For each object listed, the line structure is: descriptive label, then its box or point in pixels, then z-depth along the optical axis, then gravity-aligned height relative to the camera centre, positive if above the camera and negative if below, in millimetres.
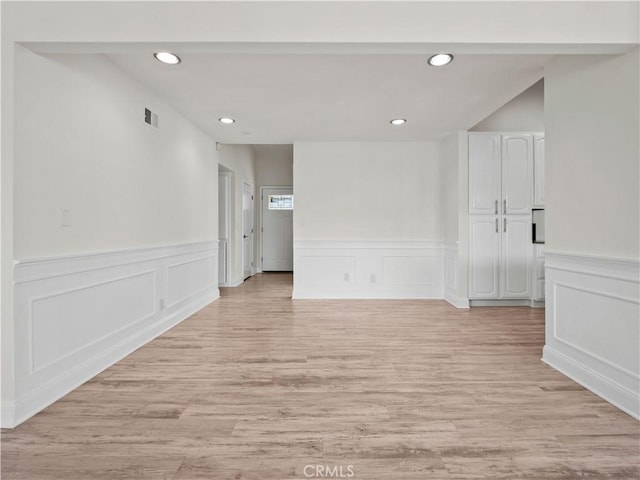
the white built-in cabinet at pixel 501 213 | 4594 +245
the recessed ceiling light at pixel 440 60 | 2588 +1264
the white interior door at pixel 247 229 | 7340 +74
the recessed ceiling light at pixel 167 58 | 2600 +1285
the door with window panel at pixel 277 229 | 8742 +85
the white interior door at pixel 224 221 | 6484 +209
